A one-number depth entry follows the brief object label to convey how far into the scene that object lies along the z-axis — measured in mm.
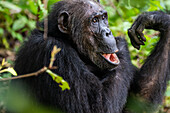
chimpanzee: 7812
